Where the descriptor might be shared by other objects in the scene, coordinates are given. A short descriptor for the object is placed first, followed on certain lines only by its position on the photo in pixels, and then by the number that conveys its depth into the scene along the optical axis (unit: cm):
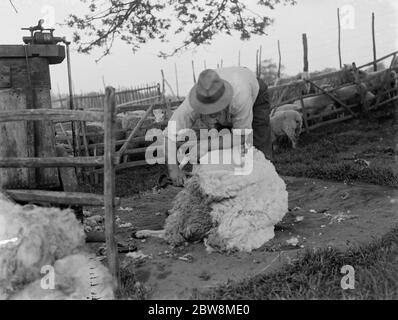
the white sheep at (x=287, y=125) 1103
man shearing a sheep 482
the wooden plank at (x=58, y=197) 422
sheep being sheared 481
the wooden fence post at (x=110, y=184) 392
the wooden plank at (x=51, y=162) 426
